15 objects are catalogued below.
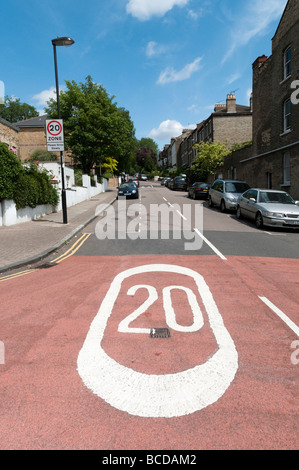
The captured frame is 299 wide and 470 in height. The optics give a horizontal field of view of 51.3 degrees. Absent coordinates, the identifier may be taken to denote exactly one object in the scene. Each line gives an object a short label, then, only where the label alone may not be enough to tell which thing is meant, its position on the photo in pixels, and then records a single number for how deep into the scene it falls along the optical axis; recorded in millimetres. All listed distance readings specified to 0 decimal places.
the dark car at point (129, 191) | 27312
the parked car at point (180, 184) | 40031
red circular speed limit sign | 12438
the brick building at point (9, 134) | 25961
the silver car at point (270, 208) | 11703
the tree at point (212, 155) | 34500
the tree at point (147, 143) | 128250
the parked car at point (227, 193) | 17156
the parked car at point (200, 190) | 26469
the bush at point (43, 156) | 28975
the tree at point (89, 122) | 31594
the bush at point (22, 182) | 12016
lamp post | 11762
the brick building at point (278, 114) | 19188
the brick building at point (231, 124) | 40938
